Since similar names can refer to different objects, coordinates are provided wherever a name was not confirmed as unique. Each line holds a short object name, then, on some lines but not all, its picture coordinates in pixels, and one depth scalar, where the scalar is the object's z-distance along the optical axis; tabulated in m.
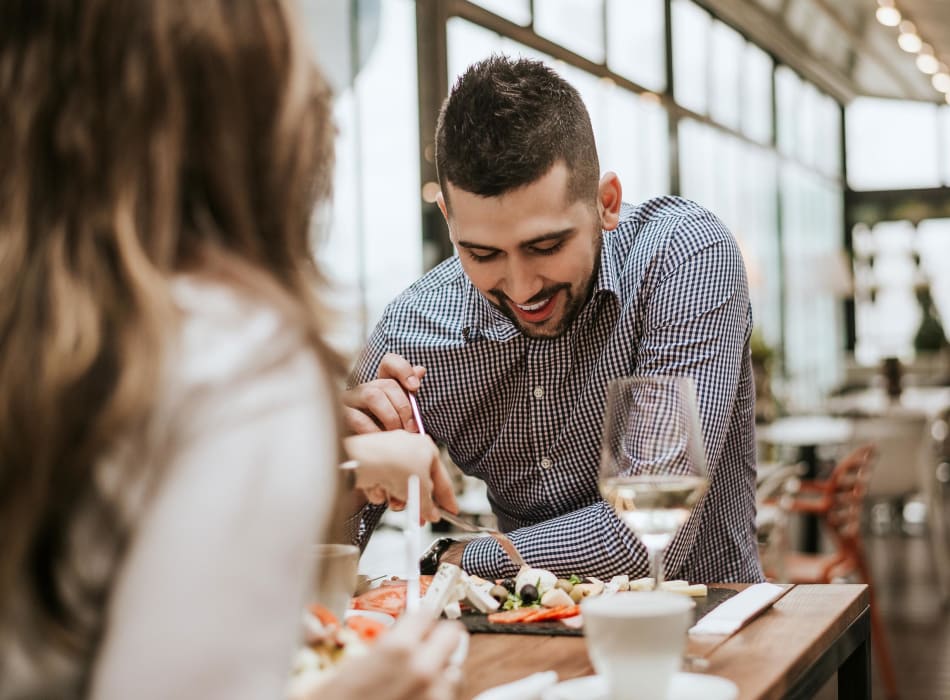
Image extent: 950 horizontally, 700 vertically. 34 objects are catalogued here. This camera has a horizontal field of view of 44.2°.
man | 1.67
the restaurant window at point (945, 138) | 14.54
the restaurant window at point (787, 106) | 12.36
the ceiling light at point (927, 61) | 11.74
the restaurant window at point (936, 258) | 13.95
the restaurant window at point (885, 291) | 14.55
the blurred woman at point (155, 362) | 0.63
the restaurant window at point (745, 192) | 9.20
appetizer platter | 1.28
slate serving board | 1.24
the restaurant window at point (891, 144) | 14.69
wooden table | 1.08
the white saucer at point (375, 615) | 1.27
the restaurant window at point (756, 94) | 11.03
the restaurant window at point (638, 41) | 7.77
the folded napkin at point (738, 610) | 1.23
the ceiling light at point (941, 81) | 12.86
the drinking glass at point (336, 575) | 1.16
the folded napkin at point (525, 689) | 0.98
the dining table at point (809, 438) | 6.45
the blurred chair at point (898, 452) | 6.16
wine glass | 1.10
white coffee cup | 0.90
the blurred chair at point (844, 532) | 4.30
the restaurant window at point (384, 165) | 4.89
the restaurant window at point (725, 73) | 10.00
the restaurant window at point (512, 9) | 5.99
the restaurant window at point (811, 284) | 11.81
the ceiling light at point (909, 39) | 10.86
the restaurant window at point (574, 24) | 6.61
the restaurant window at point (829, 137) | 14.45
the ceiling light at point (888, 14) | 10.14
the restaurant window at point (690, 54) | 9.10
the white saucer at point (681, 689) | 0.97
